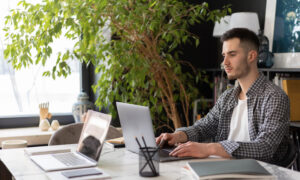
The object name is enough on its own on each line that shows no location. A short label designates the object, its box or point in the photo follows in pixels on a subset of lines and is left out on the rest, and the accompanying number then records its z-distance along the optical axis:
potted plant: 3.03
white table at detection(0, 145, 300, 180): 1.58
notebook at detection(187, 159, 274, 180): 1.40
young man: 1.90
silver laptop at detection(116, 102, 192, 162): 1.77
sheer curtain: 3.59
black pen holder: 1.60
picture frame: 3.28
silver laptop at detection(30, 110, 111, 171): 1.75
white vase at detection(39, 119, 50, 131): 3.41
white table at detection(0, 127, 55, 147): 3.10
